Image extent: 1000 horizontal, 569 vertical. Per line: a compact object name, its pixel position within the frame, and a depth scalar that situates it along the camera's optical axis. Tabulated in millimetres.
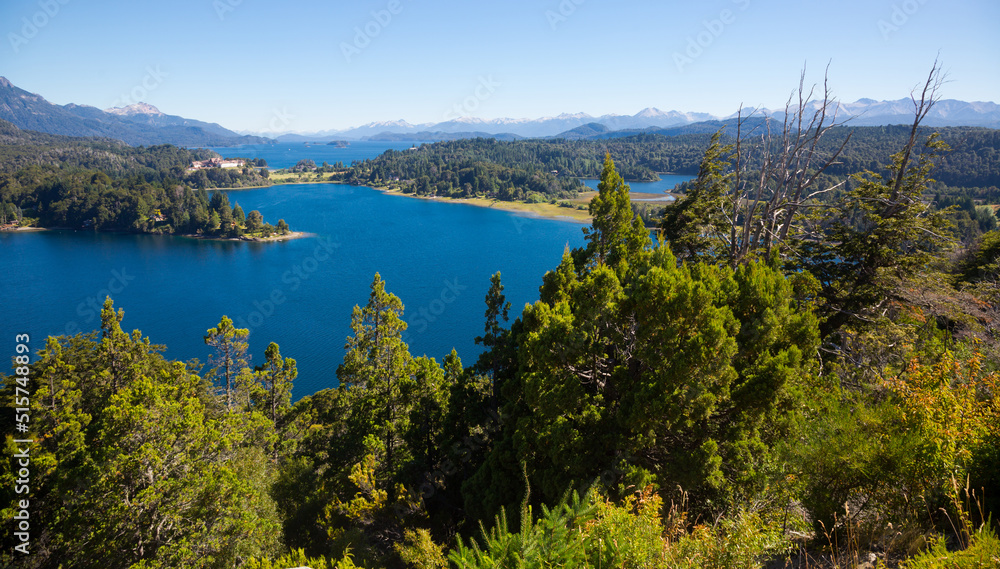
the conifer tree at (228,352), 22891
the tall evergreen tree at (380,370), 19188
